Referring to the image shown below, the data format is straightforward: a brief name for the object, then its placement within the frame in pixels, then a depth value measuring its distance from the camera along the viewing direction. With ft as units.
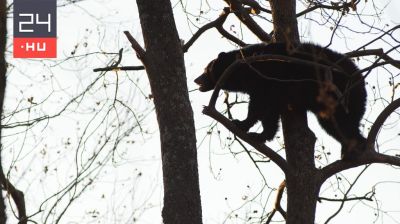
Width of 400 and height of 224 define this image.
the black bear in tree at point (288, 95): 56.39
